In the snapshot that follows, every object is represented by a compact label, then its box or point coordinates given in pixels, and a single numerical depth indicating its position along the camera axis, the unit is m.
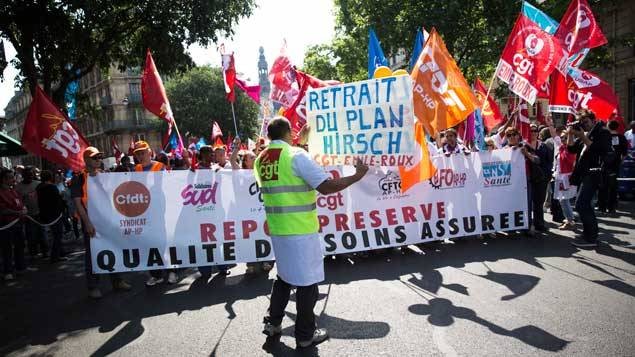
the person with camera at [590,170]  6.41
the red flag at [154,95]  7.53
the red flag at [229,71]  10.12
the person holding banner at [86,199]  5.75
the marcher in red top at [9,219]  7.36
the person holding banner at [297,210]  3.57
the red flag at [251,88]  10.71
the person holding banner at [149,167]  6.15
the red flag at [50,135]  5.69
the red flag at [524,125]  7.84
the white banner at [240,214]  6.02
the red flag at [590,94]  8.95
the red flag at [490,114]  12.70
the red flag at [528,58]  7.04
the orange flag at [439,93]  5.67
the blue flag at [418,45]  8.55
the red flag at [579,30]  8.07
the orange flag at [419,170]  4.95
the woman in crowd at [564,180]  7.88
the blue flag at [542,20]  8.62
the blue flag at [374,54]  7.74
